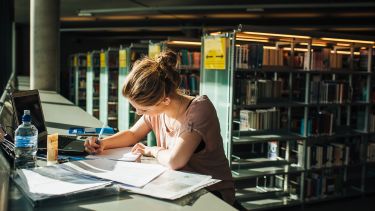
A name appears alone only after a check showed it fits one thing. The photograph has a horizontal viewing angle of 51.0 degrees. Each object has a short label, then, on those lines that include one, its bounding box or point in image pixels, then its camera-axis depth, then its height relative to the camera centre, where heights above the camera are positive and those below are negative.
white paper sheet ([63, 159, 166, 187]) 1.55 -0.42
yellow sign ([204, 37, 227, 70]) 4.43 +0.24
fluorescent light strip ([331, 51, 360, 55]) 5.69 +0.36
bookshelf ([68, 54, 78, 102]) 13.52 -0.29
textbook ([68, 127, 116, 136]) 2.57 -0.40
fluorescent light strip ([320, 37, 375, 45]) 4.93 +0.48
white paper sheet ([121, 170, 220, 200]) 1.41 -0.43
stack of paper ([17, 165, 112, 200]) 1.34 -0.41
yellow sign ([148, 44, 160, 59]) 6.18 +0.37
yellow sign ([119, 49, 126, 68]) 7.52 +0.26
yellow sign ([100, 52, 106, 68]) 9.11 +0.25
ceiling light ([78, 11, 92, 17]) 12.57 +1.84
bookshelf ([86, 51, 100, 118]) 10.17 -0.35
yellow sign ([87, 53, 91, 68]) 10.81 +0.28
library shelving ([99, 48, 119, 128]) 8.74 -0.36
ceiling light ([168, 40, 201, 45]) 6.14 +0.48
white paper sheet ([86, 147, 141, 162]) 1.96 -0.44
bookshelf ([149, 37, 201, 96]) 6.10 +0.27
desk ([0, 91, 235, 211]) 1.30 -0.45
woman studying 1.82 -0.25
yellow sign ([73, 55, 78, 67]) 12.88 +0.32
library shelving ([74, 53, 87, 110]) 12.45 -0.31
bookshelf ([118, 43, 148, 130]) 7.23 +0.01
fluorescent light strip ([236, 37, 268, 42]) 4.74 +0.43
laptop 2.05 -0.30
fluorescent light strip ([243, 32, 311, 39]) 4.39 +0.47
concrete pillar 6.22 +0.40
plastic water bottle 1.70 -0.33
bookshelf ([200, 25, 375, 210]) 4.52 -0.46
